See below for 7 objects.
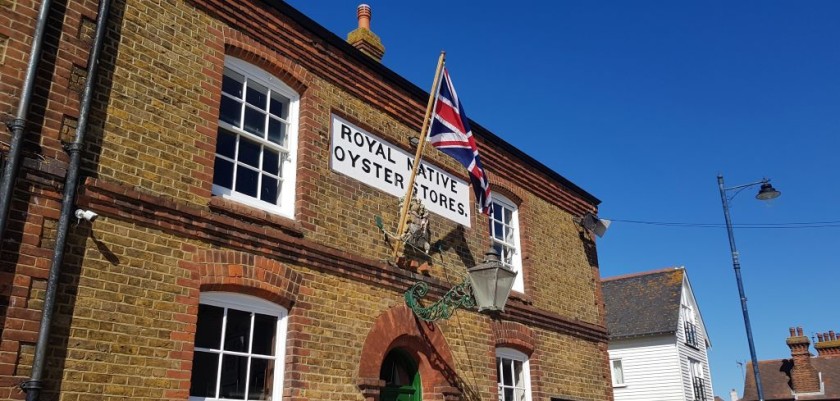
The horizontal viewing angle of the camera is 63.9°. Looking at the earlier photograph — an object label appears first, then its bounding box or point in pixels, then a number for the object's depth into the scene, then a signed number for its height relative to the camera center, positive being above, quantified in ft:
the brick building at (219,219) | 19.01 +6.77
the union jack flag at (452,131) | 31.73 +13.22
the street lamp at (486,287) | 27.81 +5.36
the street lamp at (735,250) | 55.21 +13.85
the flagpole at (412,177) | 30.19 +10.39
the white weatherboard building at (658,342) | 88.53 +10.19
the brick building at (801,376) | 114.29 +7.18
